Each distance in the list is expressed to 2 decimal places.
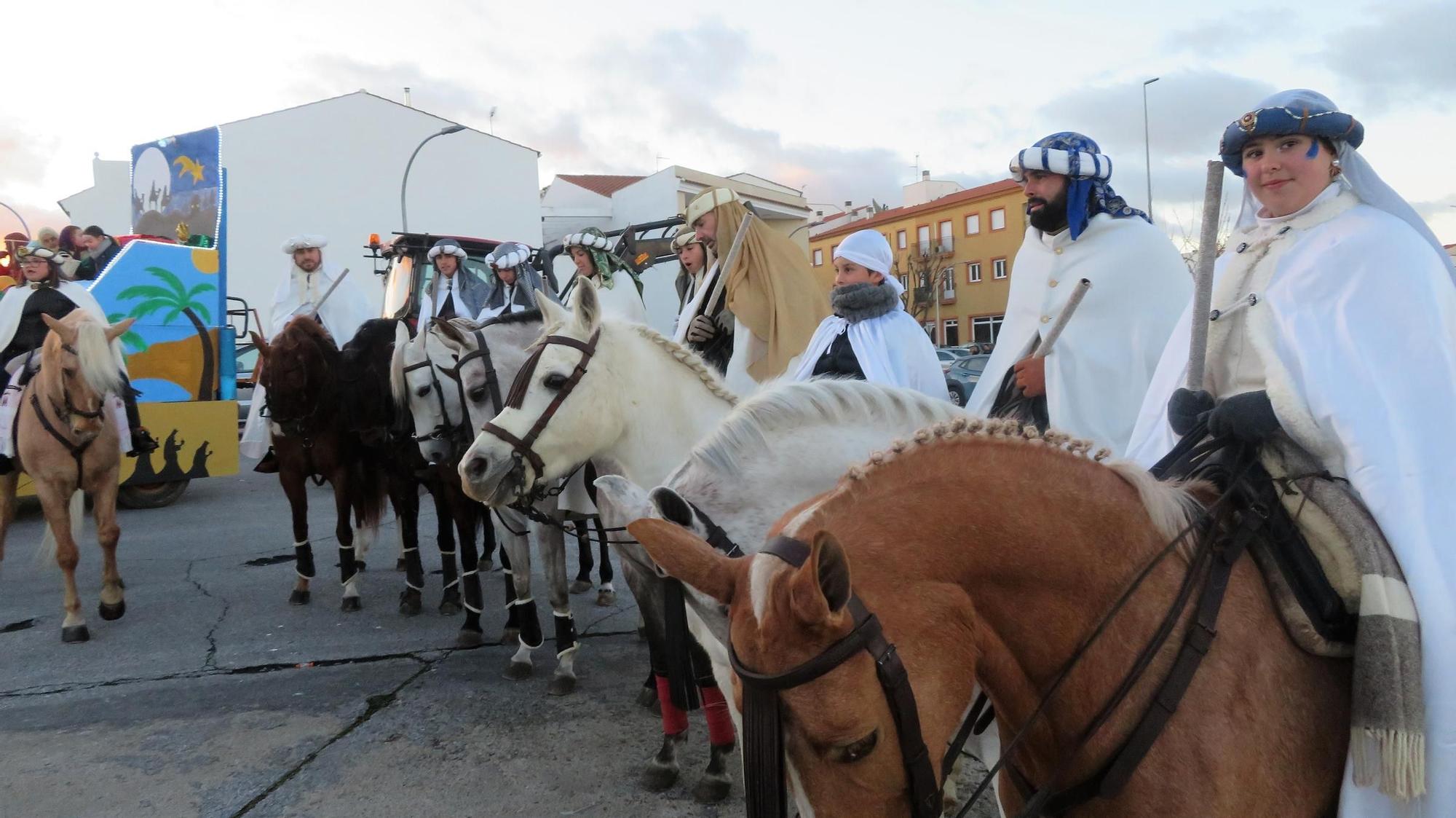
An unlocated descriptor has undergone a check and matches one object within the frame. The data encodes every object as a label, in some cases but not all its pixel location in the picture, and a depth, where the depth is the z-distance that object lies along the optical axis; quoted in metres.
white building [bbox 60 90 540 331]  27.95
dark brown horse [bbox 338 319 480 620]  5.89
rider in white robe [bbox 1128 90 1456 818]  1.62
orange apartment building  46.31
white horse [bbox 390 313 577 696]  4.57
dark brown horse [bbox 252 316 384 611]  6.10
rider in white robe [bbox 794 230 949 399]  3.54
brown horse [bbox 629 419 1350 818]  1.35
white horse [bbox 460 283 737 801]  3.47
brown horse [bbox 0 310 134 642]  5.95
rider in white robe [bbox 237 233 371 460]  8.19
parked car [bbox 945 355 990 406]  21.50
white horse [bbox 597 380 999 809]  2.52
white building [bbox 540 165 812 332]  17.84
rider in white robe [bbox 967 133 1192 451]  3.14
